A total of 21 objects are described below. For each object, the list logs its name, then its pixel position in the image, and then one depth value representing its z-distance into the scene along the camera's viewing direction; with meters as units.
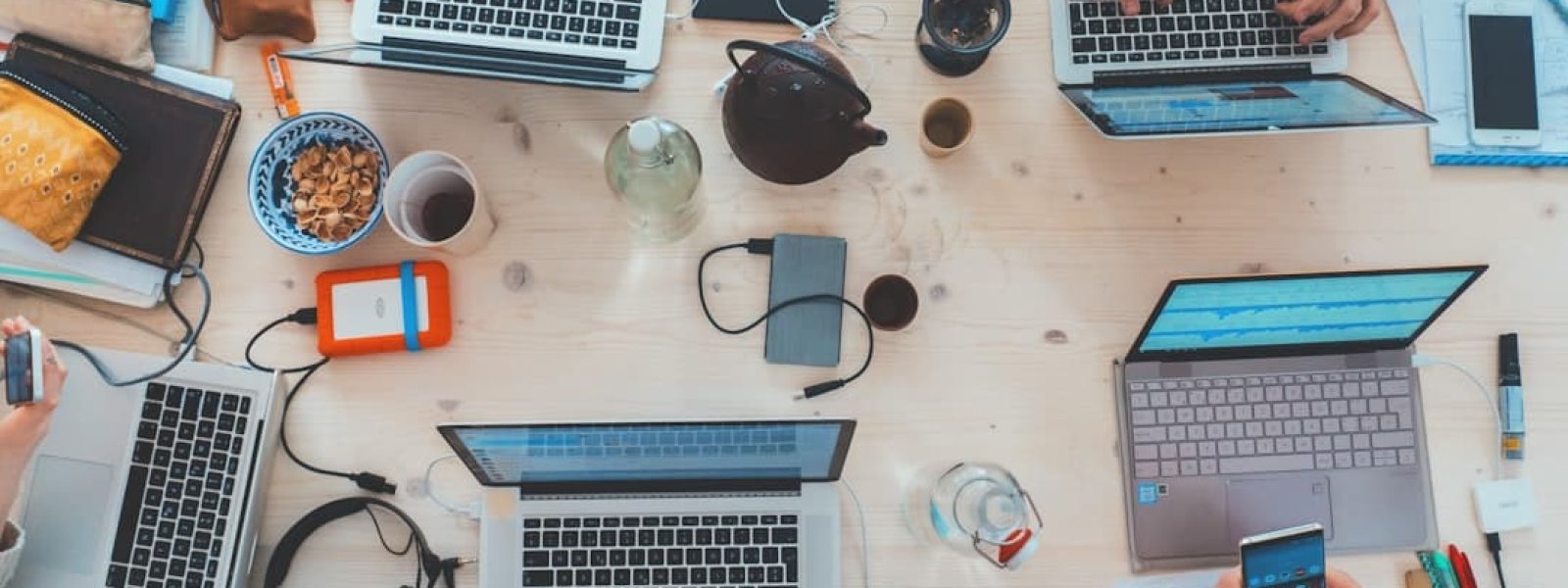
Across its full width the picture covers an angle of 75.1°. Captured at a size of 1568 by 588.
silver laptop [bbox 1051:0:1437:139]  1.02
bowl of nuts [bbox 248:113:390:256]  1.00
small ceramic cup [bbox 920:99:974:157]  1.06
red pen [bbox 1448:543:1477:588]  1.03
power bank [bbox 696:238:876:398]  1.05
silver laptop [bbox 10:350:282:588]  0.96
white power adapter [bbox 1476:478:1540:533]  1.05
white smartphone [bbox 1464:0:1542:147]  1.11
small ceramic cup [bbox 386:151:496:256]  0.98
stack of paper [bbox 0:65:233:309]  1.01
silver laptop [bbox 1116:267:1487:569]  1.03
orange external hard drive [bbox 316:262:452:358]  1.04
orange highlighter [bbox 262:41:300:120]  1.07
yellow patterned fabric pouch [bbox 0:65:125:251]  0.96
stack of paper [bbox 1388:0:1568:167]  1.11
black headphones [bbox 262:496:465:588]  1.00
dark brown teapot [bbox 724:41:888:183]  0.92
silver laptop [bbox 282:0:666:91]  1.02
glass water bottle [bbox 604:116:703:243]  0.93
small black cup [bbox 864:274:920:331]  1.06
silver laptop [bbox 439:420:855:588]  0.98
